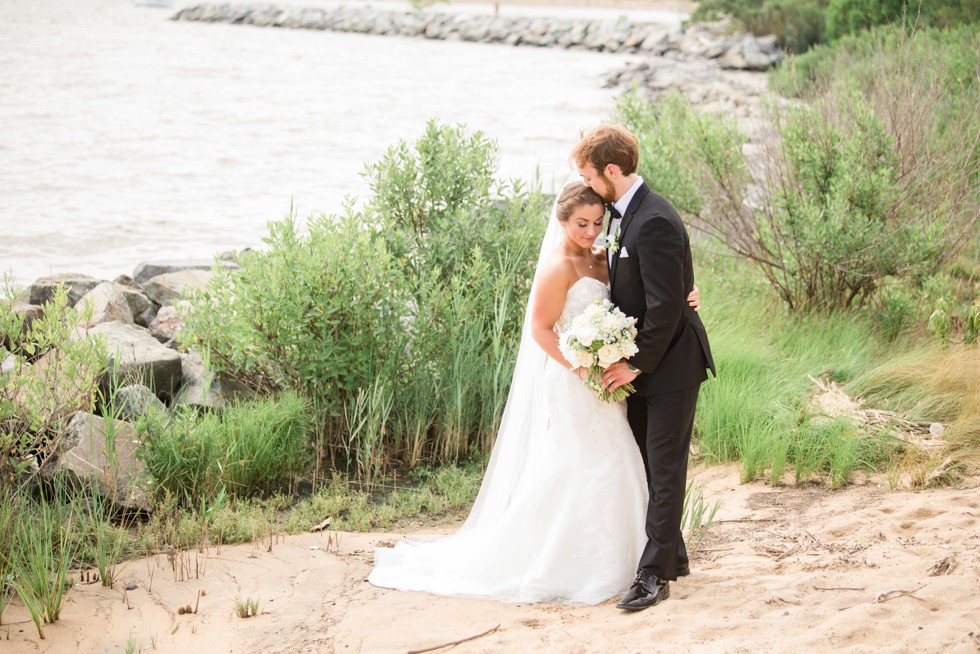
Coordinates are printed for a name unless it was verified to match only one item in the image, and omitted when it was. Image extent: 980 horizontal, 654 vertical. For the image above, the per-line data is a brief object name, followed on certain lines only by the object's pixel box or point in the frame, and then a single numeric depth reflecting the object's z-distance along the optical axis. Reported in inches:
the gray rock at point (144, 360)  281.6
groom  166.2
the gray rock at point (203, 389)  281.0
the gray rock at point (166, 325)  362.0
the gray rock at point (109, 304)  336.8
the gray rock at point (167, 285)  407.8
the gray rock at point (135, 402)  258.1
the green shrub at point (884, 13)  620.1
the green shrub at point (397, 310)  260.4
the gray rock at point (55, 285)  372.2
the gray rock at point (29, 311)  328.2
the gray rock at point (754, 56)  1521.9
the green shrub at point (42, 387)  206.5
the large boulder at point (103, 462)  227.9
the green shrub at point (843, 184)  333.7
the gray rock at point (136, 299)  384.2
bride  178.1
